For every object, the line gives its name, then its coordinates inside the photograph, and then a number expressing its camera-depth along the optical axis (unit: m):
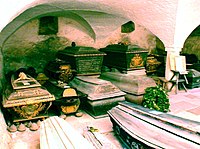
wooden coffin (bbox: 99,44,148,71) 5.17
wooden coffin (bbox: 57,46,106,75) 5.04
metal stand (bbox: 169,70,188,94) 5.36
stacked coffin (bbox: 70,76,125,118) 3.97
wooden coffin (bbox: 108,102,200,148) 2.35
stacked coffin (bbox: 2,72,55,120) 3.44
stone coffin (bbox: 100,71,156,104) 4.47
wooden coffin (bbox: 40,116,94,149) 2.45
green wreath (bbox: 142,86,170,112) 3.99
